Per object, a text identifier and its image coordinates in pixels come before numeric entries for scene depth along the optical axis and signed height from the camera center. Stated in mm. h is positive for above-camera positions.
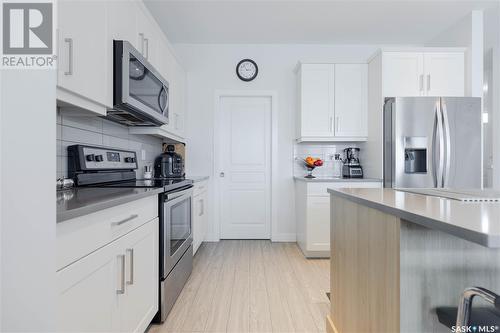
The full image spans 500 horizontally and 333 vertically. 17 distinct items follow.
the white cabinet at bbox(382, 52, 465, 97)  3275 +1022
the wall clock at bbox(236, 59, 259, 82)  3930 +1274
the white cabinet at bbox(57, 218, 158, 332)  978 -500
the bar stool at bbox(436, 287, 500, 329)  680 -420
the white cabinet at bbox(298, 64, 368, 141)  3586 +775
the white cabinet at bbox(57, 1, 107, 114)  1335 +554
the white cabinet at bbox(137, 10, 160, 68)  2221 +1026
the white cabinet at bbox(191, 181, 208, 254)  3070 -524
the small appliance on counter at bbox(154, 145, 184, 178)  3154 +5
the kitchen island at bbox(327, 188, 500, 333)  946 -335
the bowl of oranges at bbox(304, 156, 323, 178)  3637 +34
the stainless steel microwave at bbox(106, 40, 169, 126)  1785 +515
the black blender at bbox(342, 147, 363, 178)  3607 +11
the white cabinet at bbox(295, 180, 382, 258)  3242 -564
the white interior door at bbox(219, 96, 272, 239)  4023 -18
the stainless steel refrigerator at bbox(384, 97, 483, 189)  3023 +245
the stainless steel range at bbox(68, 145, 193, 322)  1873 -267
